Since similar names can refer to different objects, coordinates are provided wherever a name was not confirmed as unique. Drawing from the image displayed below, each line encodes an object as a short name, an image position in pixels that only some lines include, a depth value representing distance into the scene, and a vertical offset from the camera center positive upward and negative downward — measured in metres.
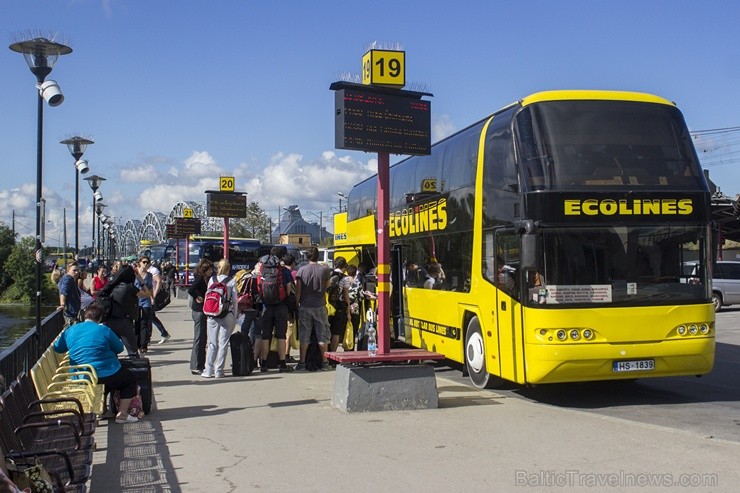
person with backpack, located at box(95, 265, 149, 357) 12.59 -0.25
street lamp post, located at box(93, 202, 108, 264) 41.28 +3.93
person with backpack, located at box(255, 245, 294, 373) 13.44 -0.23
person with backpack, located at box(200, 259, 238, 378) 12.65 -0.44
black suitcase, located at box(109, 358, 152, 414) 9.84 -1.09
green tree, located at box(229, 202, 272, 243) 92.25 +6.80
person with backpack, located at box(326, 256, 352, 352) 15.03 -0.28
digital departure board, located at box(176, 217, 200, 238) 40.47 +2.98
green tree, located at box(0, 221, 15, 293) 58.12 +3.17
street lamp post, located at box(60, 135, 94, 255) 23.48 +4.30
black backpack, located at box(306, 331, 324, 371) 14.05 -1.18
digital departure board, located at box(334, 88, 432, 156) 10.05 +2.03
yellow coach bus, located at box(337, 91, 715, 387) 10.07 +0.49
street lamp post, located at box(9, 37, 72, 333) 13.66 +3.84
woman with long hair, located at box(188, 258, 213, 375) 13.30 -0.42
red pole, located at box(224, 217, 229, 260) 25.51 +1.69
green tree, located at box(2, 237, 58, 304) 52.00 +0.93
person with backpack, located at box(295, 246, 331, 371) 13.64 -0.33
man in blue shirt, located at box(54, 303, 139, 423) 9.16 -0.70
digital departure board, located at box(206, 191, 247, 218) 26.09 +2.61
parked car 29.45 -0.10
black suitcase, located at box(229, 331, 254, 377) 13.21 -1.09
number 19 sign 10.38 +2.73
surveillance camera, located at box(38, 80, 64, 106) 12.88 +3.03
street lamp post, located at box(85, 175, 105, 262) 35.34 +4.56
